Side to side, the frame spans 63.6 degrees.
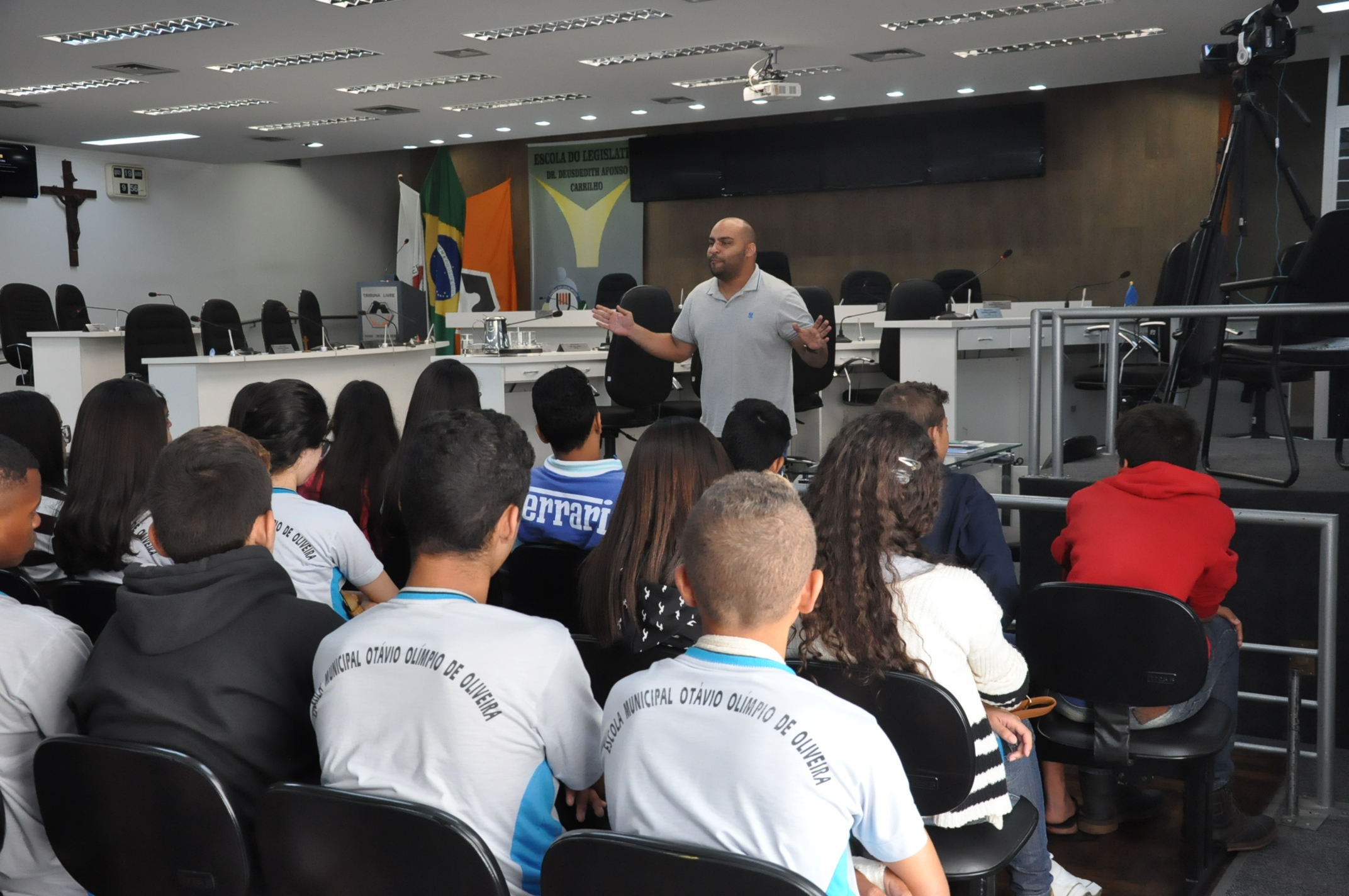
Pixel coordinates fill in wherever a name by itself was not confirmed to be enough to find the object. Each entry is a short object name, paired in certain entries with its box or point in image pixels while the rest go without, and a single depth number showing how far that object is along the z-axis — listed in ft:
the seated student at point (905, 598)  5.41
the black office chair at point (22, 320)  28.55
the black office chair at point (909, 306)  19.40
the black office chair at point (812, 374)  18.04
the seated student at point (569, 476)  8.51
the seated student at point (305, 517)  7.51
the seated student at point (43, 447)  8.46
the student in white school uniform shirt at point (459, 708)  4.30
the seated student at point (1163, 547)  7.78
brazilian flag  43.14
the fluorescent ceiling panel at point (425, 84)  27.14
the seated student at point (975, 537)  8.11
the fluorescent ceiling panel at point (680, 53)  24.13
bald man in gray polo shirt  14.06
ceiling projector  23.61
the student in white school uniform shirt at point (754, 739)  3.72
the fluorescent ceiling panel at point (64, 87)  26.61
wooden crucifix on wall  36.11
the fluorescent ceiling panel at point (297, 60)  24.39
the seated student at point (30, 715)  5.13
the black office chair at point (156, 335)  23.68
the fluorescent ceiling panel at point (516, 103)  29.94
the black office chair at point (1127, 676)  7.02
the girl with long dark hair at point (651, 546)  6.37
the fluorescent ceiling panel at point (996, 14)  20.93
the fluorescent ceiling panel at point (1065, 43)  23.59
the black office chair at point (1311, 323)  10.71
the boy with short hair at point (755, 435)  9.15
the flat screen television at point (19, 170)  34.24
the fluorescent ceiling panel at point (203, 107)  29.66
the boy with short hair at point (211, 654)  4.73
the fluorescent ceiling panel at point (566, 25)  21.47
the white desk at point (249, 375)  21.58
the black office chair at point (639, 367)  18.28
